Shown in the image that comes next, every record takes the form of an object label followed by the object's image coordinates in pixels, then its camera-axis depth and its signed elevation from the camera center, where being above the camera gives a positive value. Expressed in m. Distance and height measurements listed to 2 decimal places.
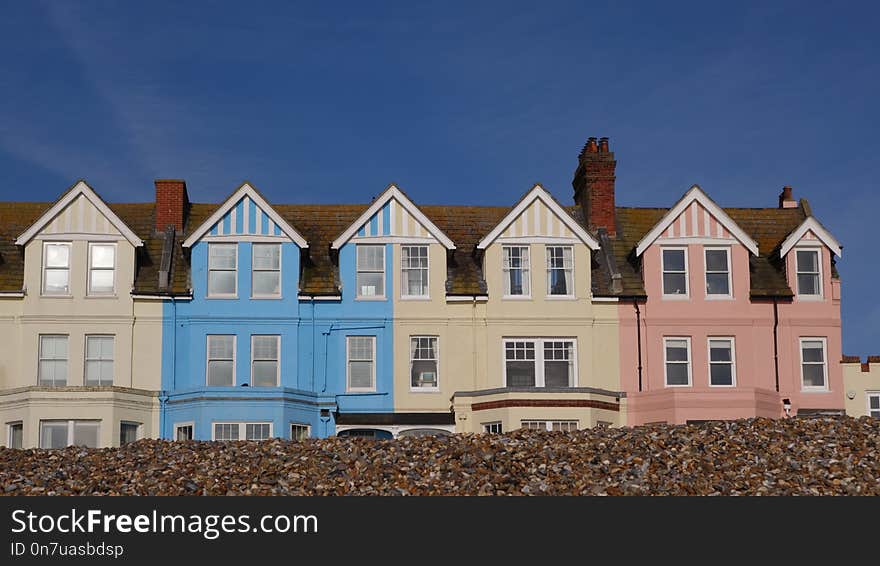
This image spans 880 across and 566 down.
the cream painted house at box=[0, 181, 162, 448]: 41.91 +3.31
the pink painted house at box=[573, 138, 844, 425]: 43.72 +3.43
